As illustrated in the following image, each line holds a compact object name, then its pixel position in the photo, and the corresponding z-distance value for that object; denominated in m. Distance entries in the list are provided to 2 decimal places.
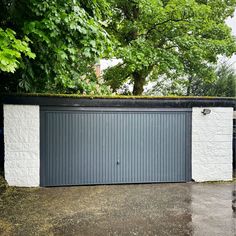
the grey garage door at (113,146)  6.92
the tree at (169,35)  10.69
